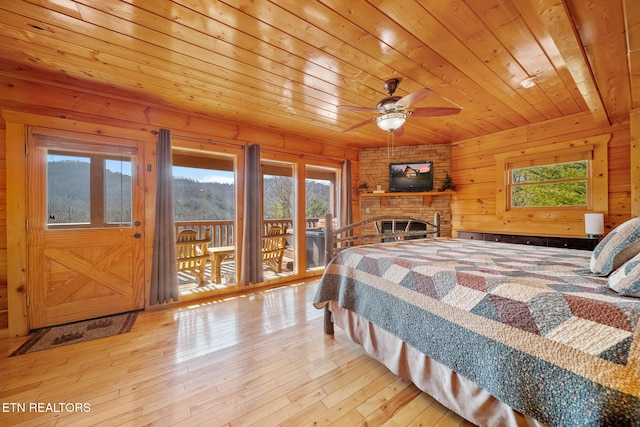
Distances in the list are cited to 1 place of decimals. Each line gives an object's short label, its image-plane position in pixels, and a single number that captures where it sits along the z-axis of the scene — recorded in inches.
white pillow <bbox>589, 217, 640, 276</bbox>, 49.8
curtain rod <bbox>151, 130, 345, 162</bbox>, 127.8
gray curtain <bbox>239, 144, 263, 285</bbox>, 144.1
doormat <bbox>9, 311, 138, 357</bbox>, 87.0
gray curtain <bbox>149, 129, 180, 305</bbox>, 117.8
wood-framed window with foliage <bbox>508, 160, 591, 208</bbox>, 139.1
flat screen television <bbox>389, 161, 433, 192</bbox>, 186.4
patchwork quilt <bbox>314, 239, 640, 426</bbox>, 32.9
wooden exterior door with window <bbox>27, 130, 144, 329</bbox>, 98.5
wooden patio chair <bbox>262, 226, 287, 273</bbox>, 170.2
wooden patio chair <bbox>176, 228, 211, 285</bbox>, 147.3
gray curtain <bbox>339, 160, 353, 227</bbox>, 186.7
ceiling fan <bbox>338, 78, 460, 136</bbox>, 88.2
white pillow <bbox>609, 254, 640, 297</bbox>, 39.8
